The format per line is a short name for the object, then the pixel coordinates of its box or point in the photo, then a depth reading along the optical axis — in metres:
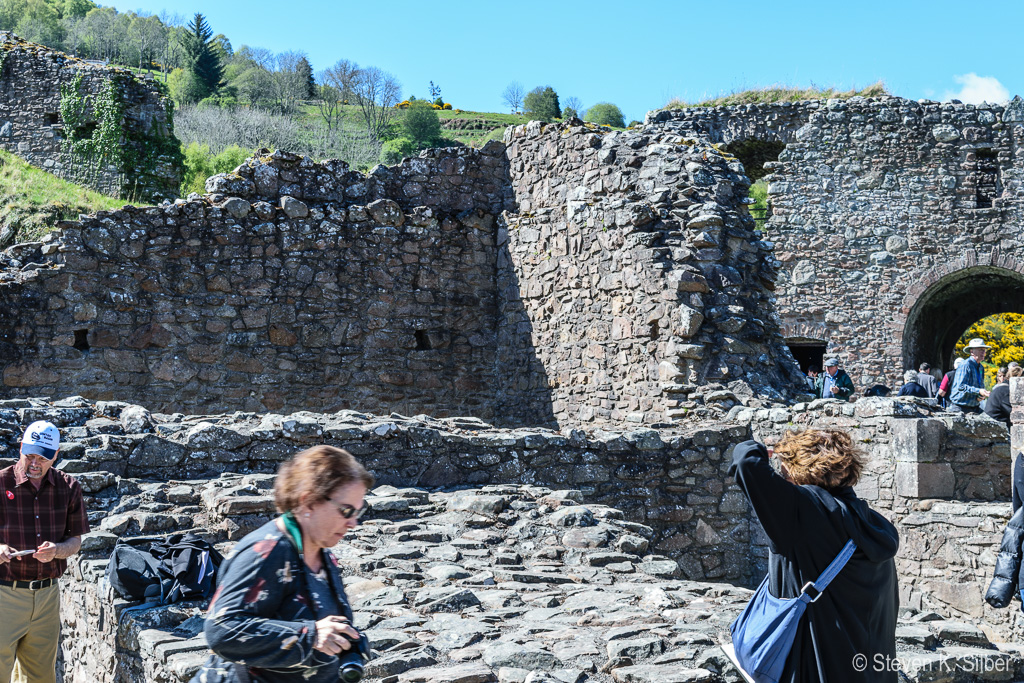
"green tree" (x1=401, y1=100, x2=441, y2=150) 45.41
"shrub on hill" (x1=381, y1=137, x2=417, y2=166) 38.59
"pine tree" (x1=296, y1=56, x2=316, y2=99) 55.25
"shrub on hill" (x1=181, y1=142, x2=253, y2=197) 19.25
